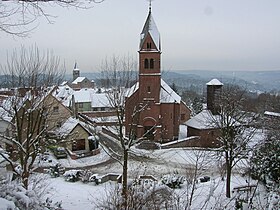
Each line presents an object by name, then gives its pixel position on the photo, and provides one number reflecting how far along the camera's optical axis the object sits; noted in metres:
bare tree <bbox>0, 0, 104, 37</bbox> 5.18
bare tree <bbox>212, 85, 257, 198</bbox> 14.84
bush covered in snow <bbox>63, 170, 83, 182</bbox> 17.98
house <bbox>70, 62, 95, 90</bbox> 94.82
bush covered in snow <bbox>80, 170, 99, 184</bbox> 17.44
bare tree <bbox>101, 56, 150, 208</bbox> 14.39
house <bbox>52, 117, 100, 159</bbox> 26.08
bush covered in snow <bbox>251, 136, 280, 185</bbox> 13.64
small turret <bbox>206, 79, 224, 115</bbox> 31.36
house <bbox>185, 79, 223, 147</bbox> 29.33
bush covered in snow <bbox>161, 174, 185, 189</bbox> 16.37
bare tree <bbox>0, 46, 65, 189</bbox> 11.38
